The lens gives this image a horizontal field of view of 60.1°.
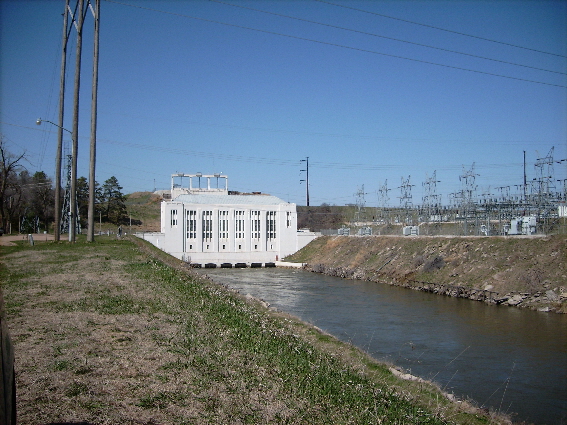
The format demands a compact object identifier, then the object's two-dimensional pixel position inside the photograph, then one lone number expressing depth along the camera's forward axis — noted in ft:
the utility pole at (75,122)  109.81
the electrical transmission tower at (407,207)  218.18
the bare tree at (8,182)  142.00
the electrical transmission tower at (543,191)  138.72
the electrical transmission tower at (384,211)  231.91
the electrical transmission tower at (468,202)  166.85
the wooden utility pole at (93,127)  108.37
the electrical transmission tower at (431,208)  195.93
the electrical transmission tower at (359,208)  251.39
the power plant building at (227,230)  227.81
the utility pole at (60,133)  113.91
